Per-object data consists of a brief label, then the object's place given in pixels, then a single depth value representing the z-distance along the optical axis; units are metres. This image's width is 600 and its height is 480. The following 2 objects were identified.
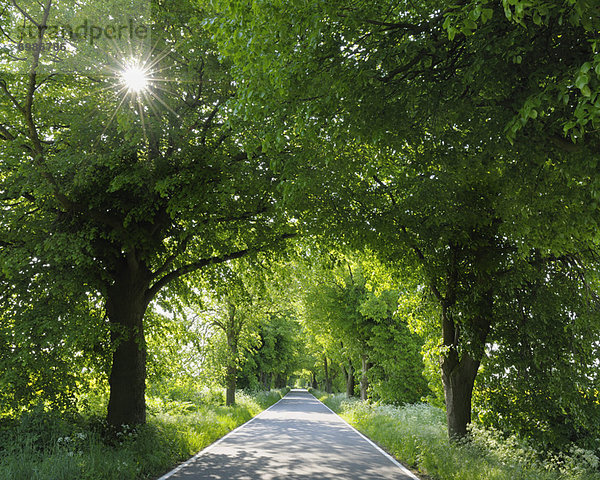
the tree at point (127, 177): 8.62
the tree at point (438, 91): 5.08
